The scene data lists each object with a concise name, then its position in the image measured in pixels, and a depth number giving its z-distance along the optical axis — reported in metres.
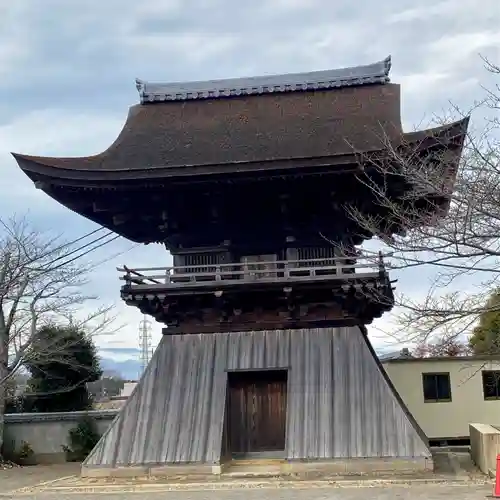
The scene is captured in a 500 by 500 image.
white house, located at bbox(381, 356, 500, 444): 22.66
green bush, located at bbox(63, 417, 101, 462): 20.92
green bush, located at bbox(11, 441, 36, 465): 20.89
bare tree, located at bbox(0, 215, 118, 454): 20.36
